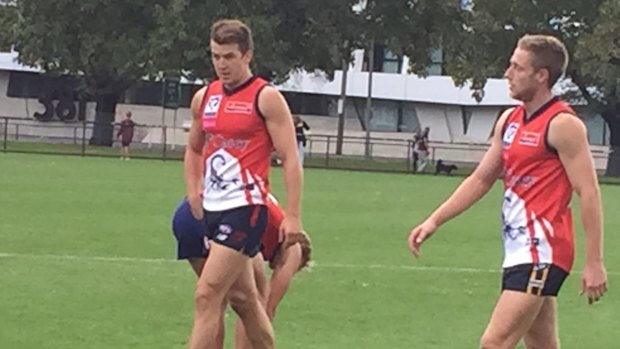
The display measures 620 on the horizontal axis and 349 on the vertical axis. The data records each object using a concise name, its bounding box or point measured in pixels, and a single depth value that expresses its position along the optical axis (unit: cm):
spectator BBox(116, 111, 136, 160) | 4688
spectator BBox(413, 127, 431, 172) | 4861
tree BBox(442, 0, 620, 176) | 5206
